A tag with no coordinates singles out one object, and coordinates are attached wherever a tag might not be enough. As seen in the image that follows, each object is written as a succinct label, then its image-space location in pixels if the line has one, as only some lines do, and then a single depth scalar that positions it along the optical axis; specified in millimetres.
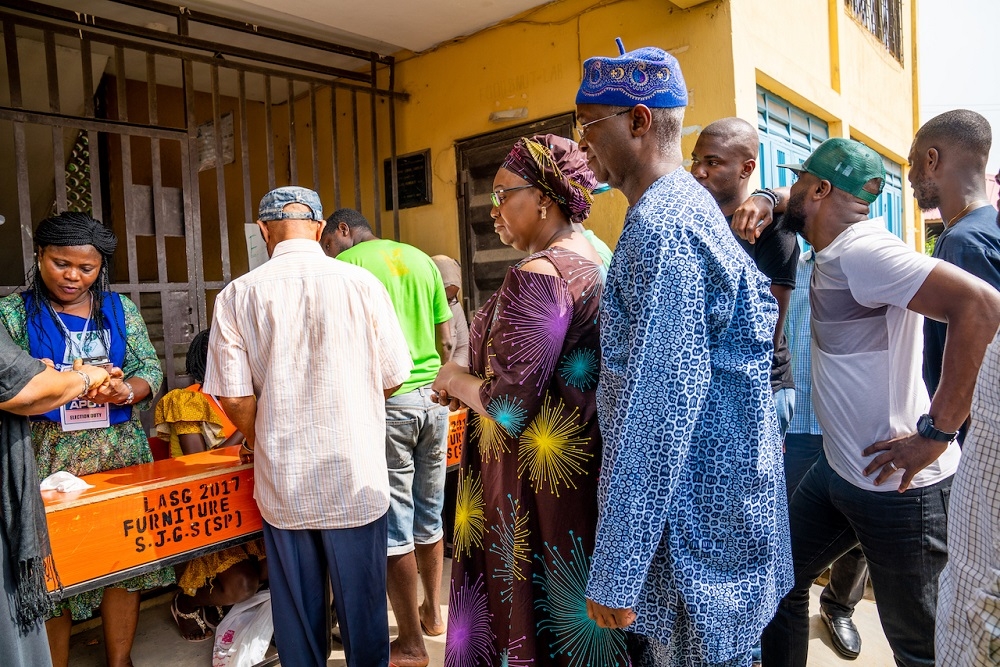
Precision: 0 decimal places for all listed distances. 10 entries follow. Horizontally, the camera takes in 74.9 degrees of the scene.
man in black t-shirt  2447
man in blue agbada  1287
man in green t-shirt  3037
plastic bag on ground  2922
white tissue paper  2422
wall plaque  5293
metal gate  3840
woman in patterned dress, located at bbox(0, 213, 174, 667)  2701
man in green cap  1765
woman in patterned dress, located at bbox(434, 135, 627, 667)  1646
